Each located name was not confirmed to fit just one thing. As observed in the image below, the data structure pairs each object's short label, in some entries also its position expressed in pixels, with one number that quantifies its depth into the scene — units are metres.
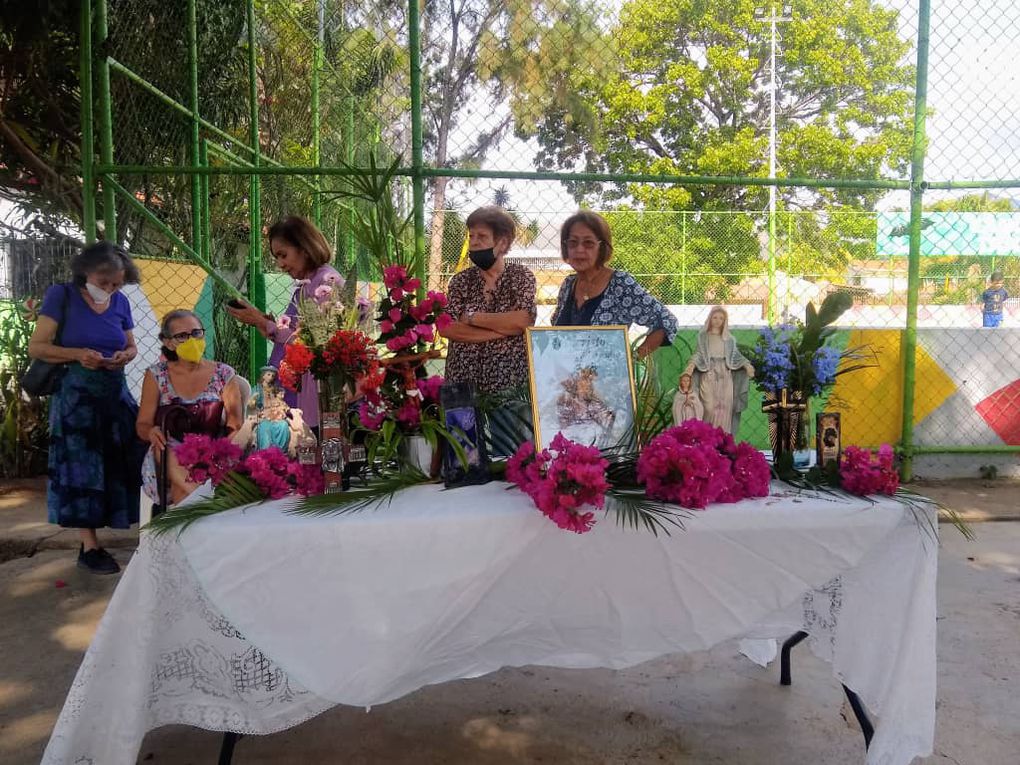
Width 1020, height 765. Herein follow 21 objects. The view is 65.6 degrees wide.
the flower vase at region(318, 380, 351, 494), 2.02
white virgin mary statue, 2.32
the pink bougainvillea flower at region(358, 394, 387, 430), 2.09
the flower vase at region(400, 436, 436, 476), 2.19
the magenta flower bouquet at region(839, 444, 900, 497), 2.05
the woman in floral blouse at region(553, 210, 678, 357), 2.82
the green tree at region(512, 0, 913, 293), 20.98
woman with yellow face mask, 2.99
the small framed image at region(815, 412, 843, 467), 2.25
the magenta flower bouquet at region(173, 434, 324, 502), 2.03
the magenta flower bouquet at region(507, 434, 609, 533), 1.78
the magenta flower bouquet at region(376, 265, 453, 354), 2.08
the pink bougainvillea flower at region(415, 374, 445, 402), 2.18
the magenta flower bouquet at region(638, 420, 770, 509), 1.90
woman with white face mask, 3.62
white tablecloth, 1.81
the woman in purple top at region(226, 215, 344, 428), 3.10
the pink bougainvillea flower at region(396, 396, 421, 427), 2.10
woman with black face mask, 2.69
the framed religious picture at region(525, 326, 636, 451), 2.08
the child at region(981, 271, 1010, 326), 9.98
